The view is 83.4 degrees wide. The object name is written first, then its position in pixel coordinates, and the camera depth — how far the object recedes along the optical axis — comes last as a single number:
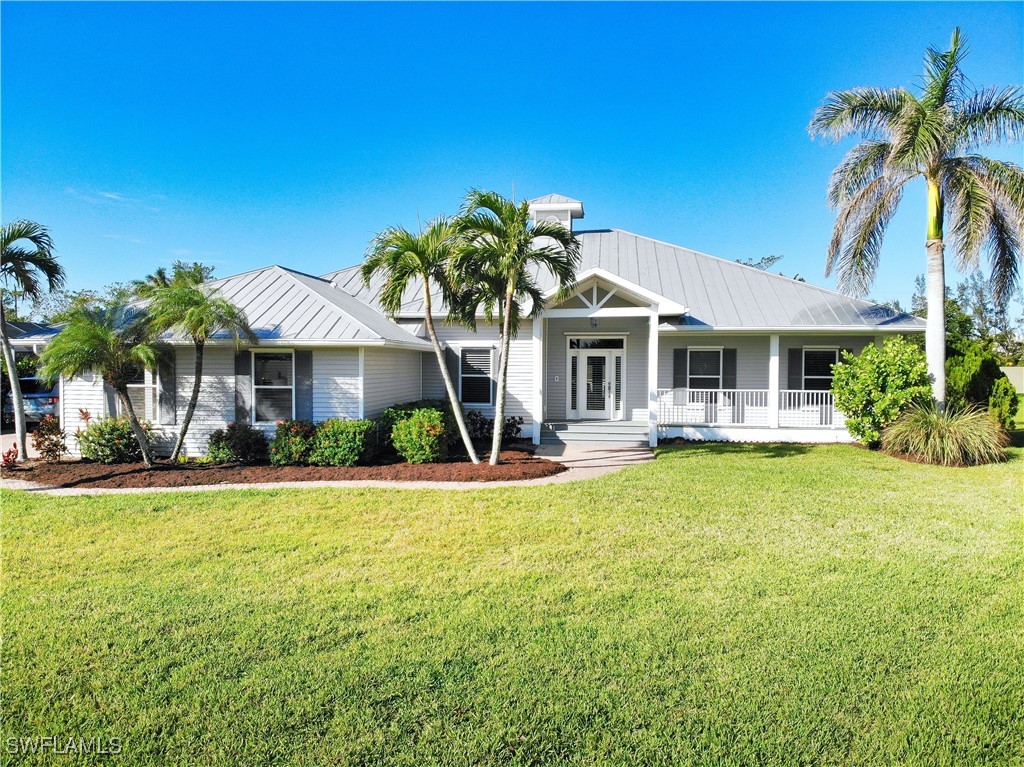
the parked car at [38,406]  19.50
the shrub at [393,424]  13.21
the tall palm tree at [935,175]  13.27
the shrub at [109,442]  12.40
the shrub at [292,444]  11.94
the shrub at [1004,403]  14.51
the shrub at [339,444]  11.85
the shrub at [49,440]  12.61
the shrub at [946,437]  12.17
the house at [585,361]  12.90
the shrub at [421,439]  12.25
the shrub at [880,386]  13.45
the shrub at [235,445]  12.40
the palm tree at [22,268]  11.70
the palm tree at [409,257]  10.92
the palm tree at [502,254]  10.57
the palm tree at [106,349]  10.48
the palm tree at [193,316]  10.91
